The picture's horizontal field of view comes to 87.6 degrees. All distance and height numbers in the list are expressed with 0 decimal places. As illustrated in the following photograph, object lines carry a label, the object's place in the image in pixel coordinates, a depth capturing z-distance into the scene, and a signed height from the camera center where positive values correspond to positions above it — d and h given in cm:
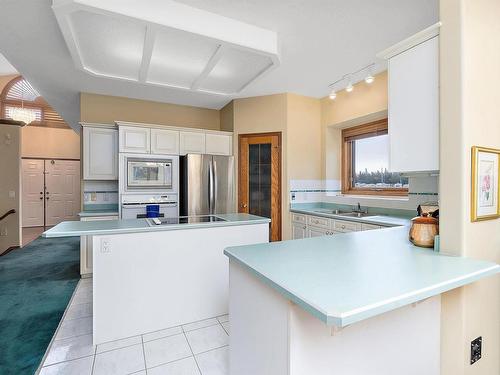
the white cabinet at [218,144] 431 +69
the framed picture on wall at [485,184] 129 +0
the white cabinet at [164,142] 397 +68
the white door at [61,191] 763 -16
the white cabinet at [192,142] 417 +69
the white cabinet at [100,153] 380 +48
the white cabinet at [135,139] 375 +68
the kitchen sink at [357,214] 367 -42
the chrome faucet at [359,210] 376 -37
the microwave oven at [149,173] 377 +18
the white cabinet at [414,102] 139 +46
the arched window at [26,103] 691 +229
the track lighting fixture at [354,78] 325 +147
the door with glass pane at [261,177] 427 +13
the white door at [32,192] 736 -20
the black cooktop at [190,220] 250 -35
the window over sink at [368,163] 372 +34
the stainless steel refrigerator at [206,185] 397 +0
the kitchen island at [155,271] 211 -76
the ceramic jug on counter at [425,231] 147 -27
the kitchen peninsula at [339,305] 88 -48
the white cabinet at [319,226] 311 -55
